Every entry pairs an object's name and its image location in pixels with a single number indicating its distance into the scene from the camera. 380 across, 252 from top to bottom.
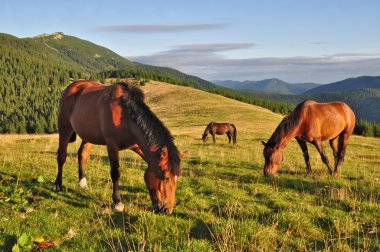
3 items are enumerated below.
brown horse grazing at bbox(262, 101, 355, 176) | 10.89
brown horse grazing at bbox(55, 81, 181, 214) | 5.90
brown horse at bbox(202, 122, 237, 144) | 25.62
